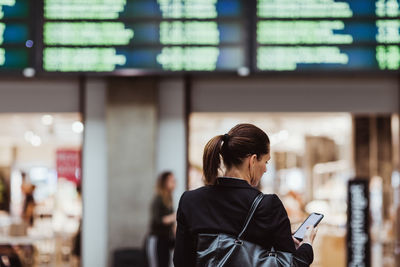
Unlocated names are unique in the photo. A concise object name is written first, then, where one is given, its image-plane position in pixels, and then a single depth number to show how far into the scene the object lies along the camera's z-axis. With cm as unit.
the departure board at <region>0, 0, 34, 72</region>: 755
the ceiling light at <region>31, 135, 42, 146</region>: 1208
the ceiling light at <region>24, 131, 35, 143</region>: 1138
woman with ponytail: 240
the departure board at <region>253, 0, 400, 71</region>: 739
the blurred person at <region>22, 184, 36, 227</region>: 1218
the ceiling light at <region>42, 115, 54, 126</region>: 870
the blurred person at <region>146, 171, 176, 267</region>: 742
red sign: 1081
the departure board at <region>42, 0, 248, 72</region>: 742
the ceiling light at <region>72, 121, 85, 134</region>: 833
